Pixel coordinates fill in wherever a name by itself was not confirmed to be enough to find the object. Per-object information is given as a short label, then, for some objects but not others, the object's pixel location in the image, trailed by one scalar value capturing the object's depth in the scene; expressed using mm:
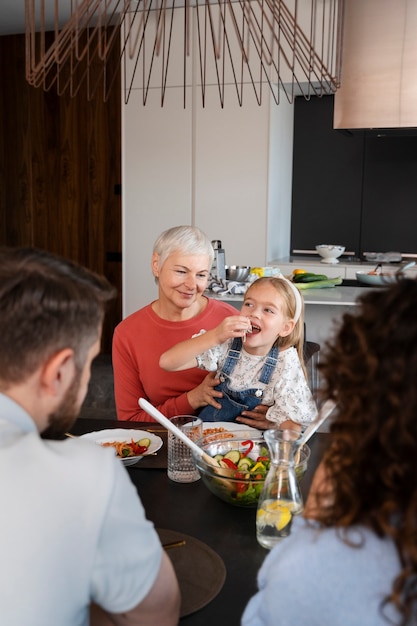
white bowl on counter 4848
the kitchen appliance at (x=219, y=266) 3816
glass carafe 1159
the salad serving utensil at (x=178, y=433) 1330
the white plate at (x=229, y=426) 1681
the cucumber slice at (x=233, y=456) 1404
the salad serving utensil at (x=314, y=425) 1129
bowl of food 1285
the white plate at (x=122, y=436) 1617
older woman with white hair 2131
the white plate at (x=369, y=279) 3954
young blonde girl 1926
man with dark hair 769
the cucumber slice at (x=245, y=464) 1362
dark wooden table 990
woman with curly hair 679
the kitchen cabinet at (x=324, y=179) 5199
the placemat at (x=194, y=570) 1002
